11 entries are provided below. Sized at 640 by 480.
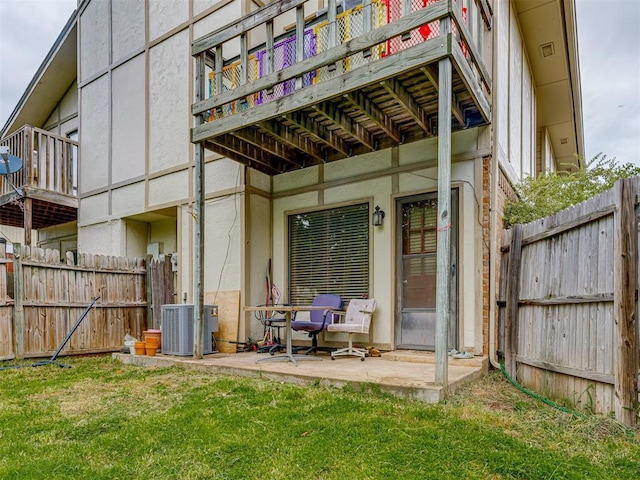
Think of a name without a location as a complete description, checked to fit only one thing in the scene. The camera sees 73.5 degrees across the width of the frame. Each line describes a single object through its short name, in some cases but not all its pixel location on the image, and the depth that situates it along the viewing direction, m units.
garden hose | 3.16
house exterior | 4.56
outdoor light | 5.71
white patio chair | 5.23
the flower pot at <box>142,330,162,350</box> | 6.02
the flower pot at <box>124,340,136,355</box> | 6.10
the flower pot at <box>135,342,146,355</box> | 6.08
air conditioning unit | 5.84
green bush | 5.76
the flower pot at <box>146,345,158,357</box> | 5.96
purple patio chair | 5.33
